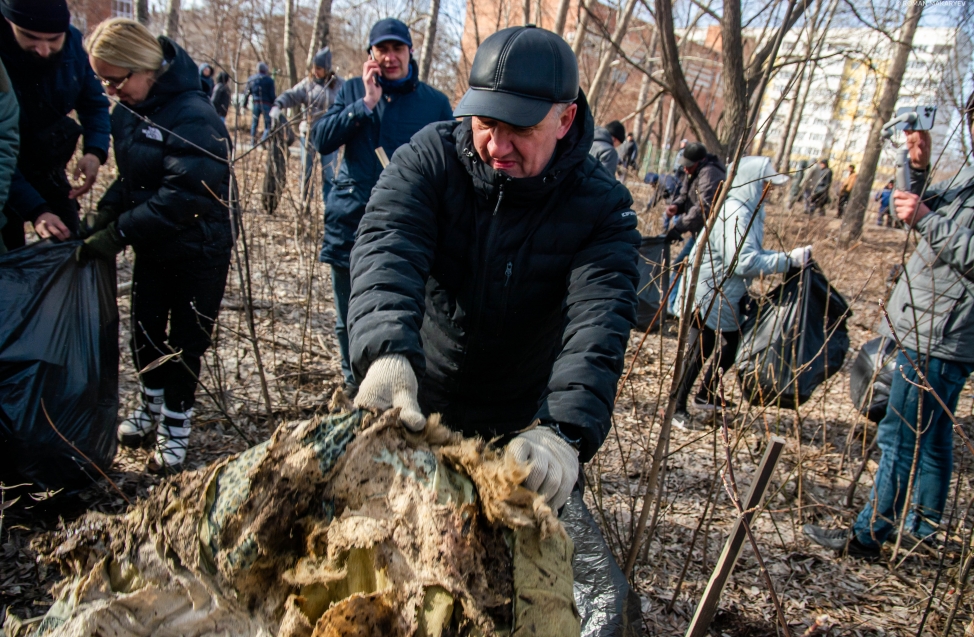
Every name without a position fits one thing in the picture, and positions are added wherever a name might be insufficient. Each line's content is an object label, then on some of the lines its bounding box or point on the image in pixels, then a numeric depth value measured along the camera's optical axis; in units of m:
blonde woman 2.45
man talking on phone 3.28
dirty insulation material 1.02
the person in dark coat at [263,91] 9.71
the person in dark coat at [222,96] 10.66
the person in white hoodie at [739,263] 3.61
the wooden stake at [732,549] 1.30
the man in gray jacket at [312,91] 5.75
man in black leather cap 1.35
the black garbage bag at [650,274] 5.75
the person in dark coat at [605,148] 5.32
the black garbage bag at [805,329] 3.60
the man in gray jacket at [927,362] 2.52
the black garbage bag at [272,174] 5.76
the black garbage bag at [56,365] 2.13
